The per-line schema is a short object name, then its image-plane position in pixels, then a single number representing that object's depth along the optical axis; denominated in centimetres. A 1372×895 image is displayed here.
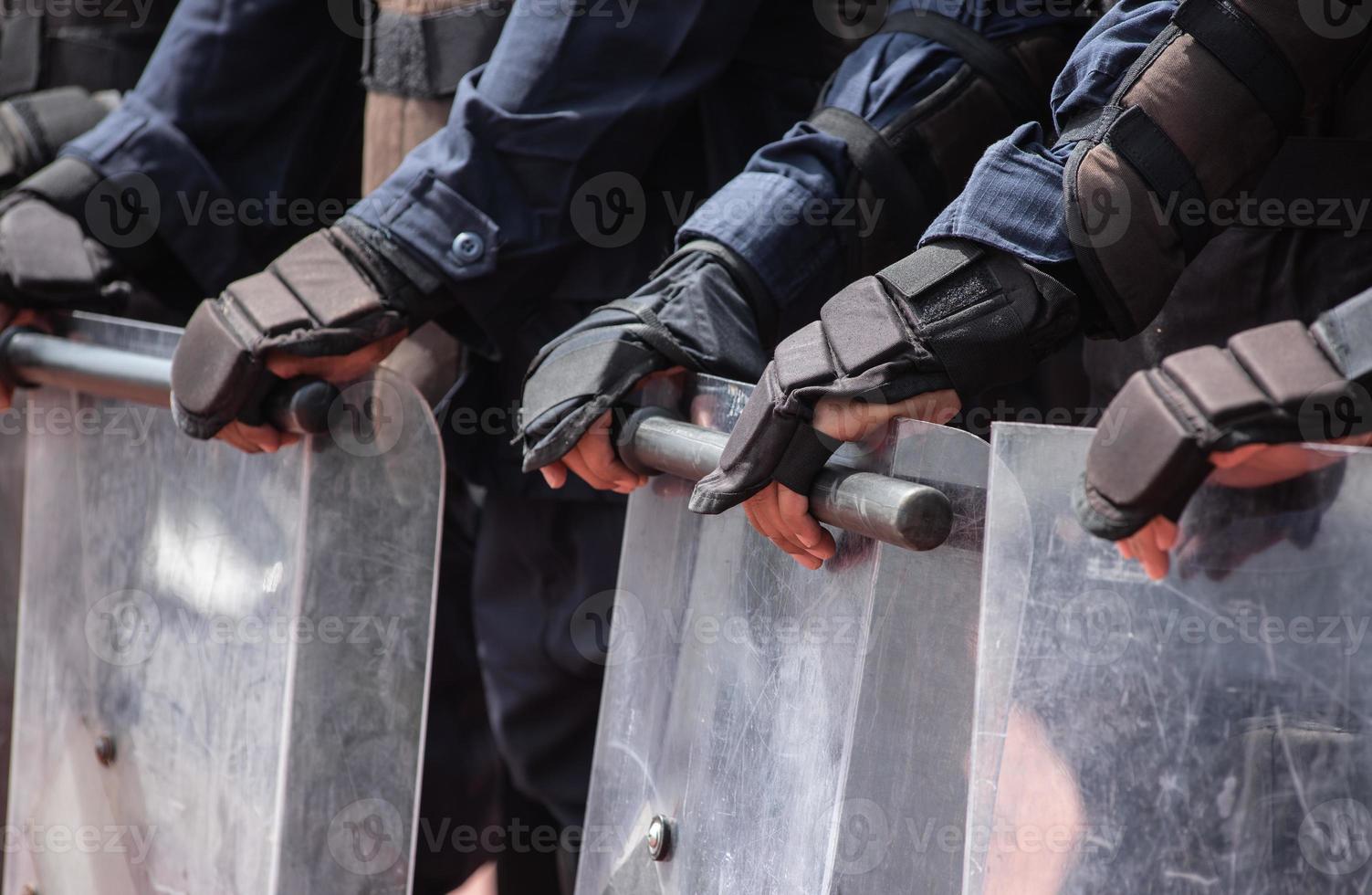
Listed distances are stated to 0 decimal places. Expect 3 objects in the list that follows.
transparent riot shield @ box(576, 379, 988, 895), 740
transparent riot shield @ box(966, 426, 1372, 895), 729
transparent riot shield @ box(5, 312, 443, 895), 762
